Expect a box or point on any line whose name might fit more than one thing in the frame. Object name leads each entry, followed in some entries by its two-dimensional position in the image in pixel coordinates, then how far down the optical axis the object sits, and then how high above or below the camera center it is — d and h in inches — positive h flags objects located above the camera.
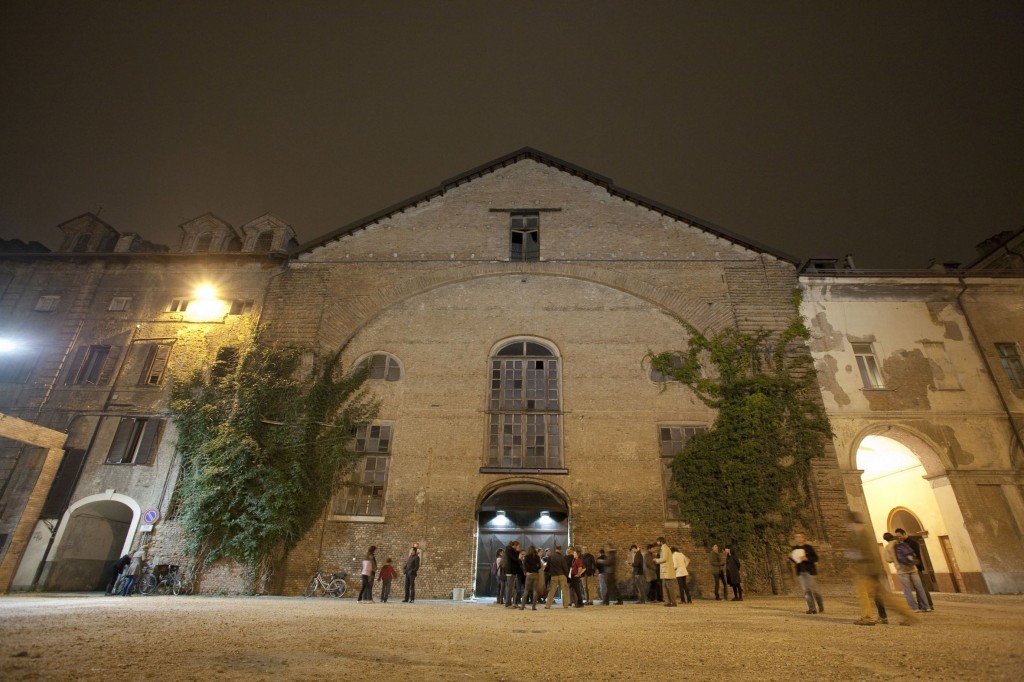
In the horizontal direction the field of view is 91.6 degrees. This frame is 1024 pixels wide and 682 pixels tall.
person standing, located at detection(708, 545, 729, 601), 504.1 +7.0
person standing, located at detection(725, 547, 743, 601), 484.4 -0.2
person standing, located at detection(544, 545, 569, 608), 454.6 -1.5
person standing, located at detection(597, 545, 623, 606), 501.7 -4.4
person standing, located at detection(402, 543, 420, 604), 488.4 -3.4
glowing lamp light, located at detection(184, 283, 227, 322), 691.2 +327.6
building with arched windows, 558.3 +234.2
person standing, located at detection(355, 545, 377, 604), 490.0 -10.5
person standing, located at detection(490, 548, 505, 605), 495.6 -4.4
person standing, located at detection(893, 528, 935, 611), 333.1 +12.0
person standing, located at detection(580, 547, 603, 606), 498.6 -6.1
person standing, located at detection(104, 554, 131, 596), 529.7 -8.5
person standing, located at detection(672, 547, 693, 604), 469.7 +0.7
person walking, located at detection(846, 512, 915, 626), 285.6 +2.6
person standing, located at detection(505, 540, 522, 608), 461.4 -0.5
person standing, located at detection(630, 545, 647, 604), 501.4 -1.9
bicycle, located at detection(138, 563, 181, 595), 523.5 -17.6
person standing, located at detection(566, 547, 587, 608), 466.0 -5.9
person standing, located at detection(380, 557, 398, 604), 495.7 -8.5
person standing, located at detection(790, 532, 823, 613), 344.5 +4.1
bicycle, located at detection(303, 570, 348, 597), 522.3 -20.2
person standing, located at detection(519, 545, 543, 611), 445.7 +0.7
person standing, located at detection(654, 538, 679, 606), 456.8 -0.3
